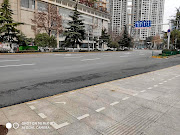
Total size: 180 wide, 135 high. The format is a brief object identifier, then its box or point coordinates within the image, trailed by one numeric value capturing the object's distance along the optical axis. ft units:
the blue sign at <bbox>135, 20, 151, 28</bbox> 81.25
